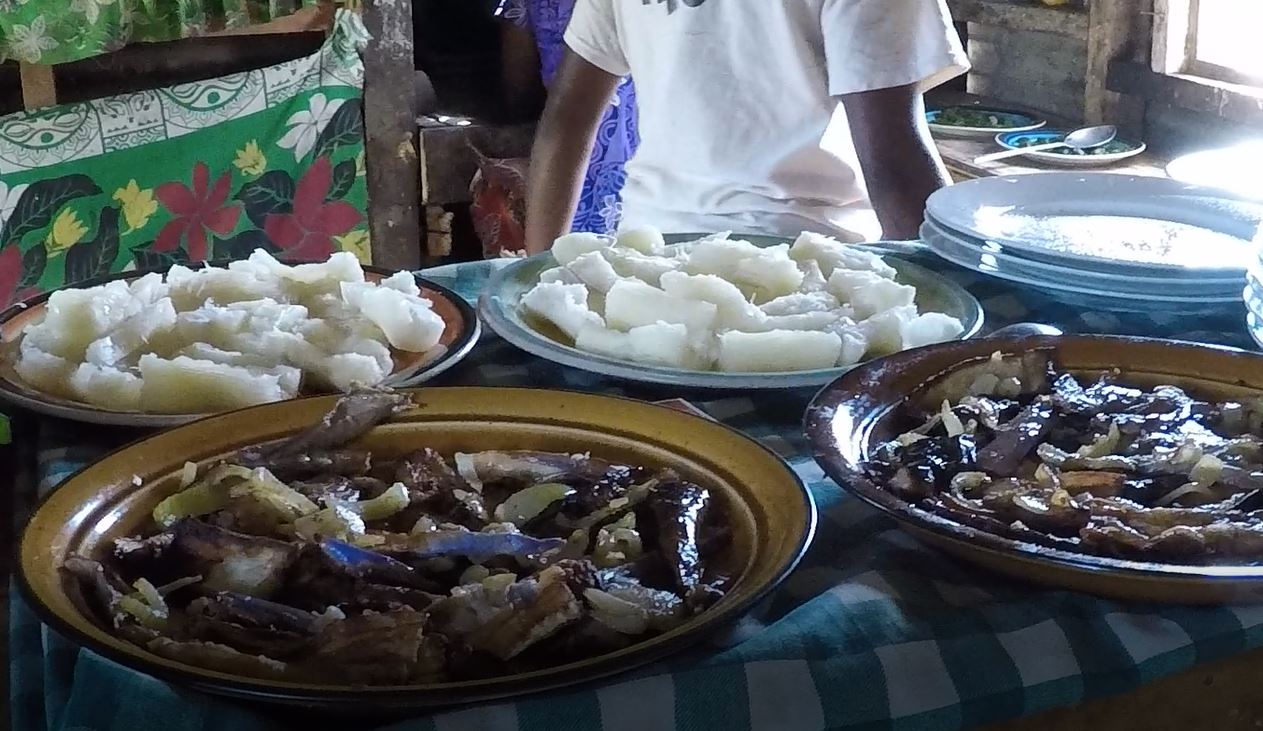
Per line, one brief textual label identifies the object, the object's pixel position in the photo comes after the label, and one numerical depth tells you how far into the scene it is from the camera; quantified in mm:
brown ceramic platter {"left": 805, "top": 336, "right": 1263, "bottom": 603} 665
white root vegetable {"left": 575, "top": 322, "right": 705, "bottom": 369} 1013
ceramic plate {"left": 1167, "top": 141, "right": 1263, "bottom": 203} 1583
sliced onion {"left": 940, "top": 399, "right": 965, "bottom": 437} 843
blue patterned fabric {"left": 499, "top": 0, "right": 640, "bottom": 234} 2689
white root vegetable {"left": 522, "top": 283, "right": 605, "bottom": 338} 1083
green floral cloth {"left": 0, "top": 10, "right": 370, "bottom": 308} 2395
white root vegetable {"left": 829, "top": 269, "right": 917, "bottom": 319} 1099
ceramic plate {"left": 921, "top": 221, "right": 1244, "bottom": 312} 1184
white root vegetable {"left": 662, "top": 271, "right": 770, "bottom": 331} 1053
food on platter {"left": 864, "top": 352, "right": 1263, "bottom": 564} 702
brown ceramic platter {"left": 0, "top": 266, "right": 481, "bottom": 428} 903
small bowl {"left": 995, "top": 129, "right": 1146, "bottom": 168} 3113
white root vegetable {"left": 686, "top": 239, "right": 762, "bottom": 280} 1179
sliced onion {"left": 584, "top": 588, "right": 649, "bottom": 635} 621
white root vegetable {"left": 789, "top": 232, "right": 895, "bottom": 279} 1215
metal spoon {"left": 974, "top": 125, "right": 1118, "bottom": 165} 3154
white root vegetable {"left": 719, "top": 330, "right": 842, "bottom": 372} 1006
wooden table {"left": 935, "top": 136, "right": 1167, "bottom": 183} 3064
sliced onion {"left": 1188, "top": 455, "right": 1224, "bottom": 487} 767
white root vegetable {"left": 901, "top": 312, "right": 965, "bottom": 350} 1054
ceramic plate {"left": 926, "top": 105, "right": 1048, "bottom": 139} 3416
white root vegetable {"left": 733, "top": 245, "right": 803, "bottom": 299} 1157
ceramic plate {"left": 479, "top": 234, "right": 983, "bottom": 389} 976
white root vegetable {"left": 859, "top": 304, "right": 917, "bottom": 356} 1040
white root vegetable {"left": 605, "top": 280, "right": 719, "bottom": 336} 1043
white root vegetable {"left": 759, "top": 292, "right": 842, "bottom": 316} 1091
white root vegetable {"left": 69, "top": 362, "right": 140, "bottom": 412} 927
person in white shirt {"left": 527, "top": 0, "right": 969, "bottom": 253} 1683
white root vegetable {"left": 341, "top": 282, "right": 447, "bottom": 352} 1048
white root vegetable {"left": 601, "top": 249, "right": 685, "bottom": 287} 1158
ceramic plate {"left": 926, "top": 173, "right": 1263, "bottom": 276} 1328
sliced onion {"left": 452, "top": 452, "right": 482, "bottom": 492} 804
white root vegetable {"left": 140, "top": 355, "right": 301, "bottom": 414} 923
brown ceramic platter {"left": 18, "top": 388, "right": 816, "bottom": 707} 566
